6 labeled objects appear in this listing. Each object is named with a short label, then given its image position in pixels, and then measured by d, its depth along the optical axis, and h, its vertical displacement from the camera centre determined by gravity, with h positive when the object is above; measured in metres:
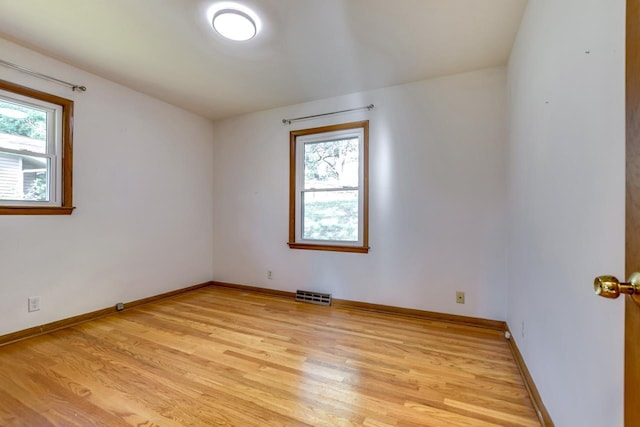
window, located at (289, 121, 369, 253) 3.20 +0.32
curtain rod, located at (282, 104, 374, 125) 3.12 +1.21
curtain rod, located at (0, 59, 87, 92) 2.25 +1.20
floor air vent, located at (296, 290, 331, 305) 3.31 -1.02
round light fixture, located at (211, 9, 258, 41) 1.93 +1.38
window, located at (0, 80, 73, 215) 2.32 +0.53
